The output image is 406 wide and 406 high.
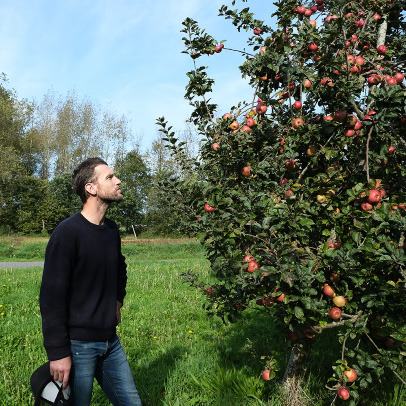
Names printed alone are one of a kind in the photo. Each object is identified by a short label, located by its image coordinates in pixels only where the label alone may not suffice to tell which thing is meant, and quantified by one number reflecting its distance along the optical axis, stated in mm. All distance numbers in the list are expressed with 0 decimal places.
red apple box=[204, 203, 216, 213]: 2396
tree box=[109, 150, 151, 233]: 28189
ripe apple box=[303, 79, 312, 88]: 2555
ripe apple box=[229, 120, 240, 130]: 2691
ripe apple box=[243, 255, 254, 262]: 2143
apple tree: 1990
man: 1902
